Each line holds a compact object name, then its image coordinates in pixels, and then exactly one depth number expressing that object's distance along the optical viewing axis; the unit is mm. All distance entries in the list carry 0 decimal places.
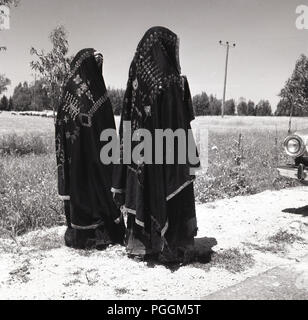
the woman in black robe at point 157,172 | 4242
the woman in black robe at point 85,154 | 4762
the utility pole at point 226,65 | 49619
